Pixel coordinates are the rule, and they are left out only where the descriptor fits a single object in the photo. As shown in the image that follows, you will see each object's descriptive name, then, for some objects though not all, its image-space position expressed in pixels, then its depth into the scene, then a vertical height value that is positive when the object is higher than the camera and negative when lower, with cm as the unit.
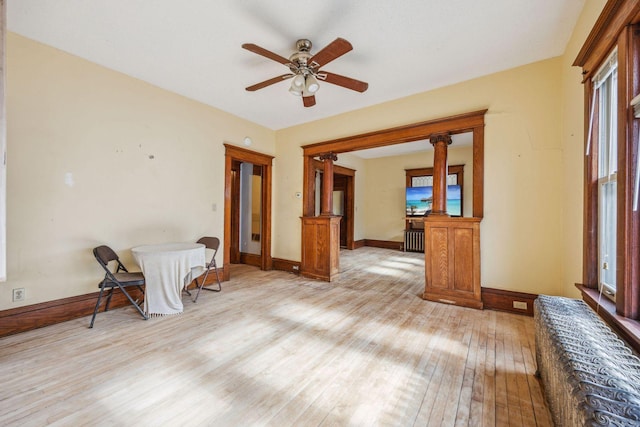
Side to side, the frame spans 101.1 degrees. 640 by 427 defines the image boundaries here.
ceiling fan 242 +141
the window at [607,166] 177 +36
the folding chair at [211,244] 388 -46
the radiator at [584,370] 89 -62
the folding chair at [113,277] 271 -72
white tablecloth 288 -70
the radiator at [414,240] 757 -73
